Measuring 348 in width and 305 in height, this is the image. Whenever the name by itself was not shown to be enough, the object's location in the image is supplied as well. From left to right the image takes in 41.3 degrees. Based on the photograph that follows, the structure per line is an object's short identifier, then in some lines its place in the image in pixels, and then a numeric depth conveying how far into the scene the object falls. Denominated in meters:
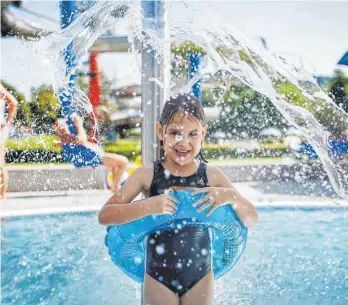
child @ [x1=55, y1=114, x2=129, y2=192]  6.95
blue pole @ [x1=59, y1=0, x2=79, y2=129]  6.30
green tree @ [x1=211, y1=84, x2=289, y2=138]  22.17
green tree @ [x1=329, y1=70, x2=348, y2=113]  22.73
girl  2.18
